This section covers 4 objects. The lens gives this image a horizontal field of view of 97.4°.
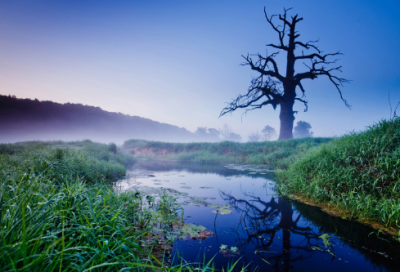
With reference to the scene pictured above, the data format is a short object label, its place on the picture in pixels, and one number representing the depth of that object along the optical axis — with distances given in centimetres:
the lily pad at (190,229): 333
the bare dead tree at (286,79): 1695
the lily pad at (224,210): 446
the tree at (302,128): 5834
